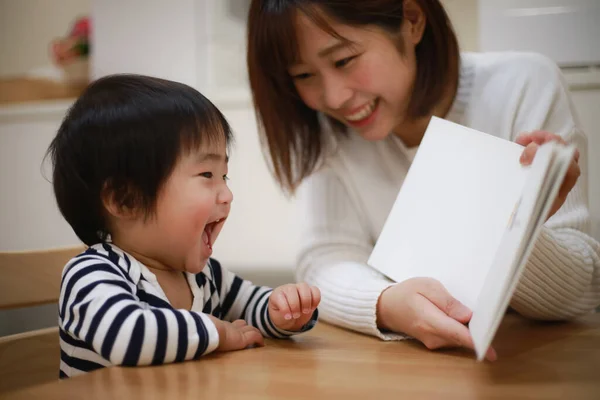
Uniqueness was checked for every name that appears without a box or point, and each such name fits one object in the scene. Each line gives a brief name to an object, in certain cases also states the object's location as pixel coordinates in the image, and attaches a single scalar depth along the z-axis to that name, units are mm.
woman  789
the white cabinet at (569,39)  1393
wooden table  484
